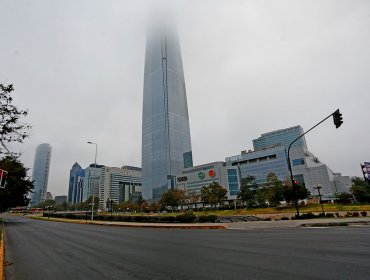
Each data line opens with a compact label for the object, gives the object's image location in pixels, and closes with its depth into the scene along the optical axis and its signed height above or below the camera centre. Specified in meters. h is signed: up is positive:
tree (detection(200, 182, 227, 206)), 86.94 +4.83
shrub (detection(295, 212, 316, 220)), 29.66 -1.61
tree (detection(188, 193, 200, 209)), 107.97 +4.95
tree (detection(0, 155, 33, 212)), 46.66 +5.70
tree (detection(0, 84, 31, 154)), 13.73 +5.57
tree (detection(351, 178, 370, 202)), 71.07 +2.10
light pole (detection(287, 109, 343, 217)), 18.55 +6.08
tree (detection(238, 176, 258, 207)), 82.34 +3.38
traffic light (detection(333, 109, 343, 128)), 18.54 +6.06
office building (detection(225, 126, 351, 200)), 137.12 +22.06
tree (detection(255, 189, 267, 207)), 75.64 +2.16
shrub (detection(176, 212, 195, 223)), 33.24 -1.08
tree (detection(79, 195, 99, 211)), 137.90 +6.50
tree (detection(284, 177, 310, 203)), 64.20 +2.59
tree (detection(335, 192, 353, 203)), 72.49 +0.76
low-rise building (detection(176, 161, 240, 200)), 156.75 +20.02
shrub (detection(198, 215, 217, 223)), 31.72 -1.28
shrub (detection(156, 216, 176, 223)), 35.08 -1.15
